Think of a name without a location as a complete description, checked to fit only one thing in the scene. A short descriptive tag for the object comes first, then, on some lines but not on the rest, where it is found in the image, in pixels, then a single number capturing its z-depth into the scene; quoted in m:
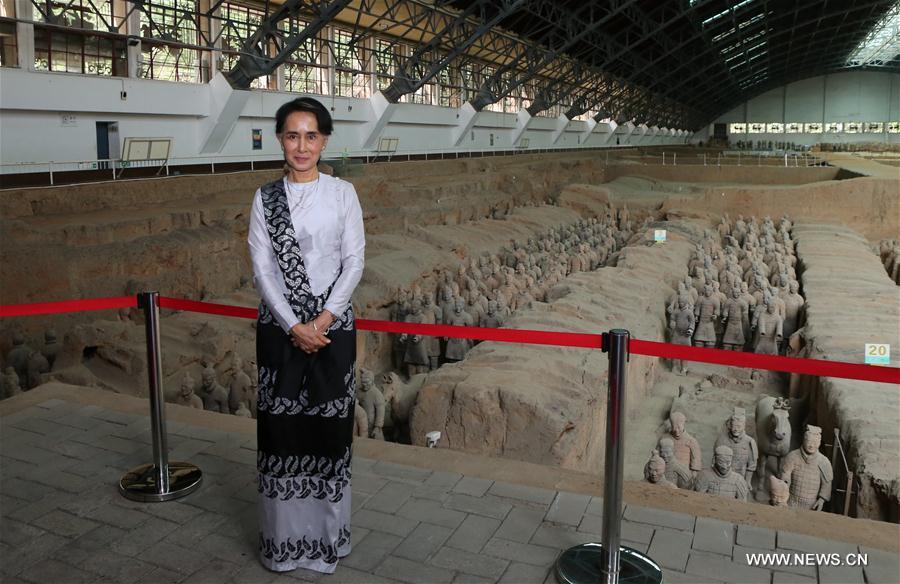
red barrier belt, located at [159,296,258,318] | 3.60
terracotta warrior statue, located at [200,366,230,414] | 6.82
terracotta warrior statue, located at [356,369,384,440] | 6.74
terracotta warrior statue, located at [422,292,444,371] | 9.52
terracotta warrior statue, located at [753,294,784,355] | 10.08
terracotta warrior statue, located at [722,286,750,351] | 10.63
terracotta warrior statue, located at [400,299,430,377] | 9.35
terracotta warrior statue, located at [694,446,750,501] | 5.54
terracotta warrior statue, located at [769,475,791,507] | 5.51
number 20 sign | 6.67
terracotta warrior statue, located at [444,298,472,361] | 9.16
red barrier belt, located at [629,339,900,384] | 2.54
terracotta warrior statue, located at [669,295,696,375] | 10.51
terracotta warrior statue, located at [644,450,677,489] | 5.60
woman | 2.64
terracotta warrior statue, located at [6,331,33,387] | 7.23
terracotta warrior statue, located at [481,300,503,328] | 9.74
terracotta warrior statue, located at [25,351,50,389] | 7.06
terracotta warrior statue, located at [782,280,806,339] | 10.56
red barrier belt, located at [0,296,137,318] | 3.30
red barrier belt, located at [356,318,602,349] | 2.94
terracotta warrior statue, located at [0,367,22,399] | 6.31
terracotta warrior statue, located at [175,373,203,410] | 6.40
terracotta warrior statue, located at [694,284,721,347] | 10.67
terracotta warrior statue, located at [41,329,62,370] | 7.69
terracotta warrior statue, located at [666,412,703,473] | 6.23
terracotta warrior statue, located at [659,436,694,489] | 5.86
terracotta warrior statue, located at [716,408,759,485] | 6.22
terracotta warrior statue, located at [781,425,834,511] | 5.73
